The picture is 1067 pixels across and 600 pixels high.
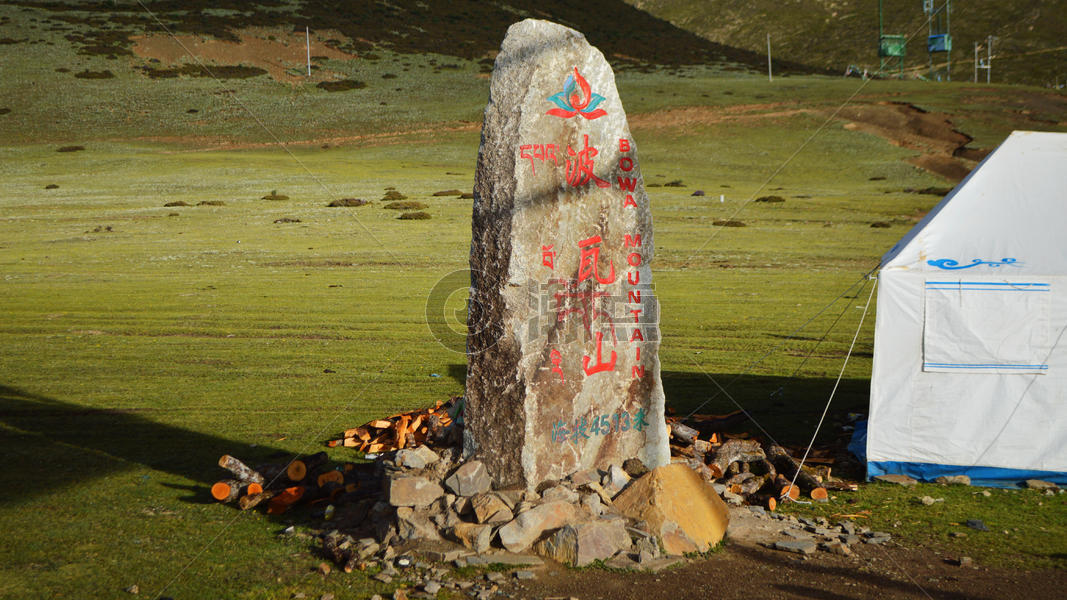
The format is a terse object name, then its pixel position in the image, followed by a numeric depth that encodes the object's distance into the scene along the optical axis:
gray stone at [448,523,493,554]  7.45
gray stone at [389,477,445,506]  7.75
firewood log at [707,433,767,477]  9.59
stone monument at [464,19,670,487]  8.05
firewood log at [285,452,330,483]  9.05
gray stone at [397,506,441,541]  7.59
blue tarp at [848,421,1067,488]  9.55
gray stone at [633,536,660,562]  7.43
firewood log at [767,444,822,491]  9.30
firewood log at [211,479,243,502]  8.80
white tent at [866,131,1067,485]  9.48
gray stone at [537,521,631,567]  7.34
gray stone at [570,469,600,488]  8.21
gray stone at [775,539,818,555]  7.58
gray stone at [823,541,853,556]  7.58
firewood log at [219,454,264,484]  8.97
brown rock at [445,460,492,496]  7.94
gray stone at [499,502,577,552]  7.46
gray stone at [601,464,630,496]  8.17
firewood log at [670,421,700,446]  10.30
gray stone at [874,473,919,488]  9.69
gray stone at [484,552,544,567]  7.29
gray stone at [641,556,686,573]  7.29
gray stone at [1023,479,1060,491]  9.45
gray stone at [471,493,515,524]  7.62
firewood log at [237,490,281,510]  8.72
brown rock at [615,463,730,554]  7.70
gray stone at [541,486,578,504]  7.88
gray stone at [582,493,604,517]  7.82
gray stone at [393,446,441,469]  8.19
